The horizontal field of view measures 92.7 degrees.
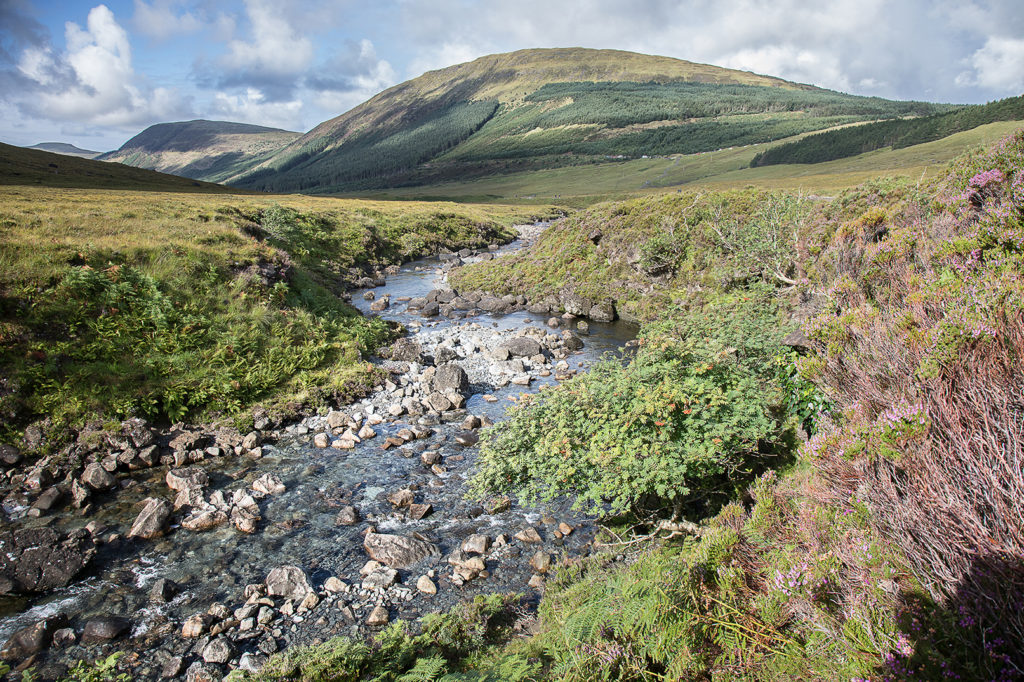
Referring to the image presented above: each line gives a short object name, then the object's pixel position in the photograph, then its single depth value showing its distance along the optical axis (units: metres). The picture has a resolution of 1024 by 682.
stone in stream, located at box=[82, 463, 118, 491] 12.54
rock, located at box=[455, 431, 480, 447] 15.13
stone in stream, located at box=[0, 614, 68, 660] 7.73
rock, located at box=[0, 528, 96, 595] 9.15
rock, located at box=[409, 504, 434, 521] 11.62
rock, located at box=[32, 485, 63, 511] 11.66
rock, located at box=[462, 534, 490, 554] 10.30
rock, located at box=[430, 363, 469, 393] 18.33
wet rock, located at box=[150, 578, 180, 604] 8.99
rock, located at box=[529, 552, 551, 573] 9.71
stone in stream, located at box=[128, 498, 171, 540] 10.80
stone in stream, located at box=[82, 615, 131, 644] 8.12
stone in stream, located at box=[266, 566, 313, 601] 9.12
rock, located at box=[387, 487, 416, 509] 12.12
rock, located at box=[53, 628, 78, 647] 8.02
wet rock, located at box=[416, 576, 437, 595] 9.24
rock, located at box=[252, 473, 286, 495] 12.63
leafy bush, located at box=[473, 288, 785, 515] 8.78
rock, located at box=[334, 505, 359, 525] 11.43
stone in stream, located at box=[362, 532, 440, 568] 10.05
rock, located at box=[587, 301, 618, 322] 28.00
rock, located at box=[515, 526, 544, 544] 10.56
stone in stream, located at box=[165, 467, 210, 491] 12.52
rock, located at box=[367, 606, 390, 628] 8.52
